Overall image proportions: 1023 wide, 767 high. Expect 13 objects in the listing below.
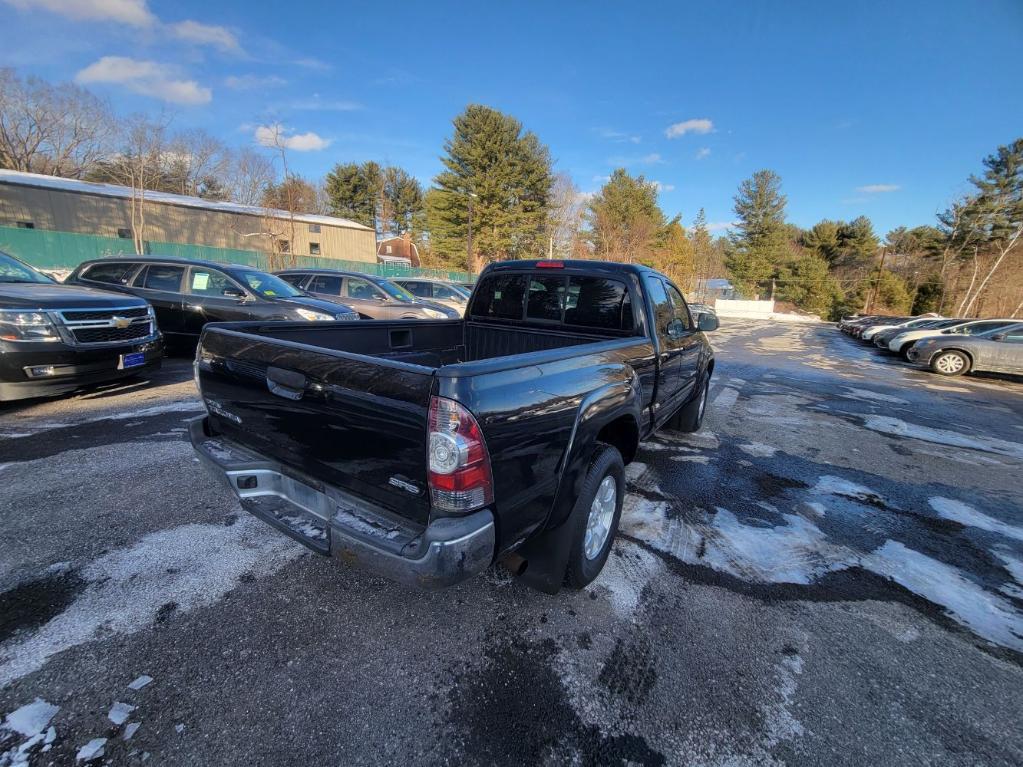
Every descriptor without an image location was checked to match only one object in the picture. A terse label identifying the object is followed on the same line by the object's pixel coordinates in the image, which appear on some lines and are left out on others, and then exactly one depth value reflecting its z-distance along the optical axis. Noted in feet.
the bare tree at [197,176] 122.21
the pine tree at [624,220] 154.81
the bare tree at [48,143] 116.06
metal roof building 81.41
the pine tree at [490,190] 124.16
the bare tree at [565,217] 151.12
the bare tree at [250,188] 126.62
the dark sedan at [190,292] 24.17
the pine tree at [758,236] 179.63
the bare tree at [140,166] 85.05
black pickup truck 5.51
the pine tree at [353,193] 171.42
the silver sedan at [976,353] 37.14
